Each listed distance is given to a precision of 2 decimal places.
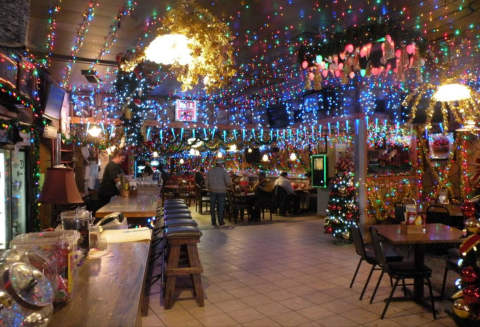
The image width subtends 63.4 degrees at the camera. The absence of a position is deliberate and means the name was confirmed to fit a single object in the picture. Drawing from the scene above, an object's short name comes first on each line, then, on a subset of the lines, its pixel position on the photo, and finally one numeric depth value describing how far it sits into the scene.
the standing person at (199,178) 14.36
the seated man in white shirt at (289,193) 11.53
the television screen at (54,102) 7.16
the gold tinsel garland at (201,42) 3.63
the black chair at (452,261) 4.39
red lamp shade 3.08
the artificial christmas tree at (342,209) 7.57
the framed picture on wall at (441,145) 8.91
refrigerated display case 5.60
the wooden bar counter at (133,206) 4.09
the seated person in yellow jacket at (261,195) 10.67
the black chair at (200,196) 12.03
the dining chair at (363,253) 4.61
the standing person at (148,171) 16.12
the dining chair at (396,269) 4.12
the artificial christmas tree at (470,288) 2.78
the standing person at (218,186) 9.76
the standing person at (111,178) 5.96
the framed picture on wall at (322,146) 12.20
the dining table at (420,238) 4.05
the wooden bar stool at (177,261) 4.34
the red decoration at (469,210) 2.93
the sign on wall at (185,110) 11.96
